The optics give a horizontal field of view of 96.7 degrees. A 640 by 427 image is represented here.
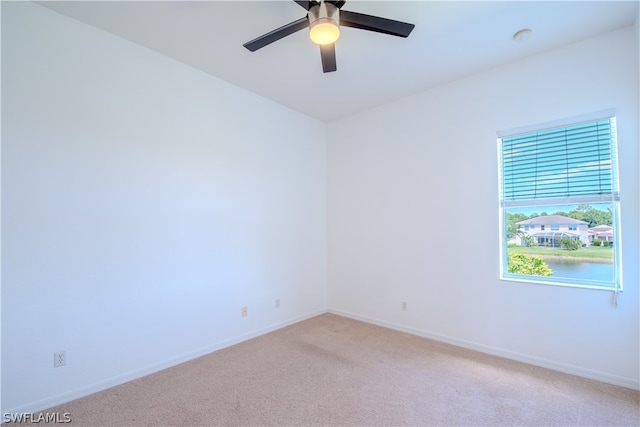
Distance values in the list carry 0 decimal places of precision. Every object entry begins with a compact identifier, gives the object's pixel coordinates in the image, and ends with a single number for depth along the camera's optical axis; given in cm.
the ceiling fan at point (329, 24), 175
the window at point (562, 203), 241
